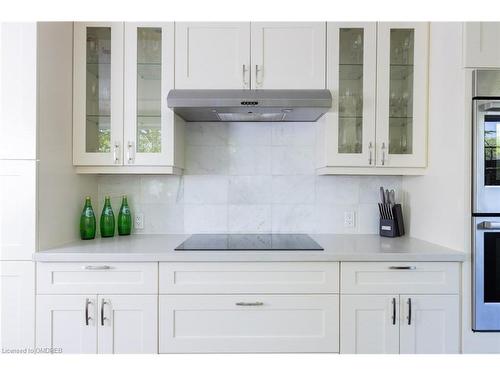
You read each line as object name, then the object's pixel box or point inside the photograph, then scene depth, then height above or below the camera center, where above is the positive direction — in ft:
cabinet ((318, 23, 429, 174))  6.78 +1.85
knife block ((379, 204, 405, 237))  7.42 -0.79
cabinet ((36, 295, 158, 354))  5.77 -2.34
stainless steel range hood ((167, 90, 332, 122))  6.23 +1.60
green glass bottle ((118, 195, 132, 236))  7.59 -0.74
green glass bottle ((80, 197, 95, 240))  6.96 -0.75
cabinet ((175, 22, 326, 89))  6.70 +2.57
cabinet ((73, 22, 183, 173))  6.73 +1.81
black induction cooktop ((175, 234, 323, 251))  6.09 -1.09
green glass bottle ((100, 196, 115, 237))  7.41 -0.77
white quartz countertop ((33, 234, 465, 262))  5.74 -1.15
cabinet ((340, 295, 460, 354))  5.82 -2.32
